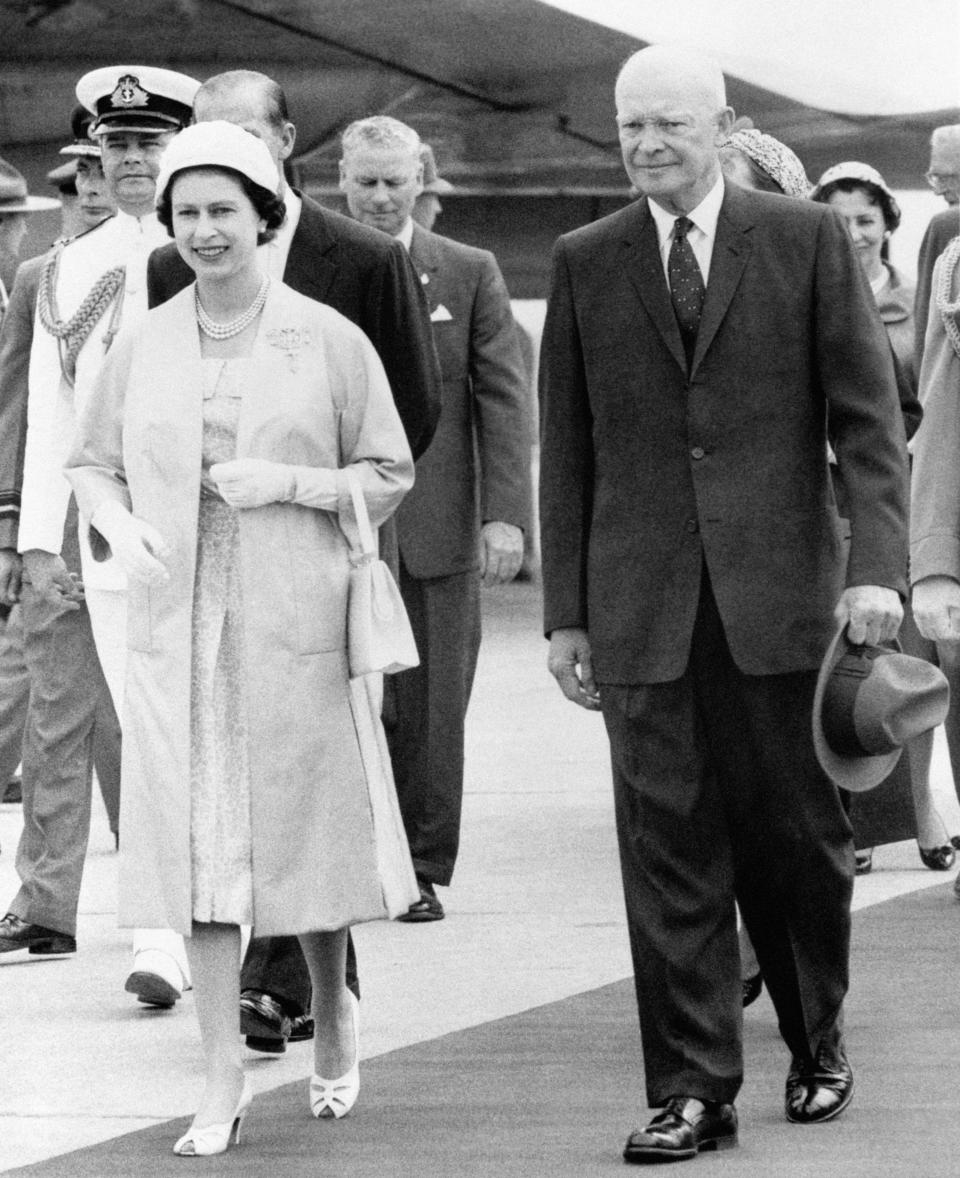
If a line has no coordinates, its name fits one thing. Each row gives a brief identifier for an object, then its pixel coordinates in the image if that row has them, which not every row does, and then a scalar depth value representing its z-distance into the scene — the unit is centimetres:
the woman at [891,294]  1315
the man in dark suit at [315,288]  929
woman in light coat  803
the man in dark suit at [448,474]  1267
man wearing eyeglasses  1295
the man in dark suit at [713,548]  788
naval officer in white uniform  1048
